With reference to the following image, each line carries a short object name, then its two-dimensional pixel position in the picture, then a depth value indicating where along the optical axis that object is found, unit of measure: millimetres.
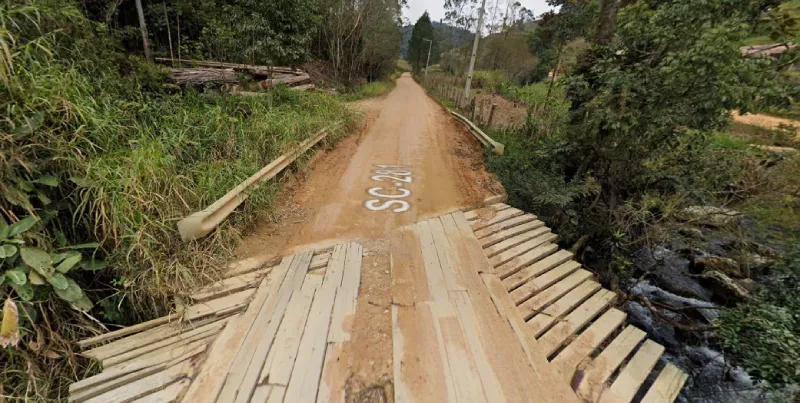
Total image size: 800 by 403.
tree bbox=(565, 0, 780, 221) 2742
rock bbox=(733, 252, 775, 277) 3502
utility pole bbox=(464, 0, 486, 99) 11716
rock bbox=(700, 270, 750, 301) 3918
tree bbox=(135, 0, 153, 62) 9138
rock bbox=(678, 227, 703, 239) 3833
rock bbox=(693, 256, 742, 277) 4290
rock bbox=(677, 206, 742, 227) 3541
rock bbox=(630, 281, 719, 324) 3925
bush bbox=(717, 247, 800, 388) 2027
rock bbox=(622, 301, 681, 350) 3633
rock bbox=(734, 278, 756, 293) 3876
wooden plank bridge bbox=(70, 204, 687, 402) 1789
